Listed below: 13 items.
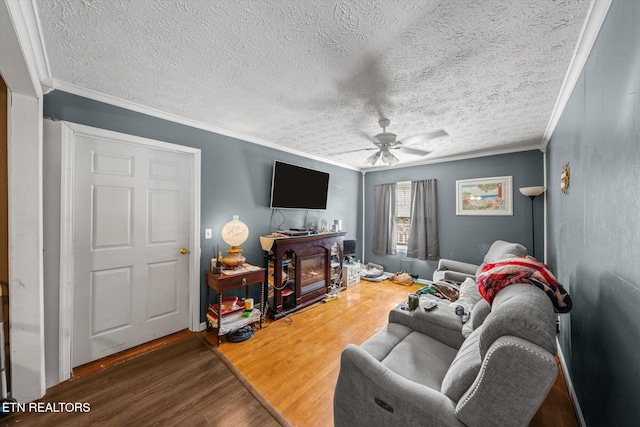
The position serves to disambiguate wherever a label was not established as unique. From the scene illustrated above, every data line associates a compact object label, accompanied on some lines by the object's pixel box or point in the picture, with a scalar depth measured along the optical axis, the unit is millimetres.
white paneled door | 2057
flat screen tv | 3398
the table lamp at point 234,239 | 2604
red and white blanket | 1135
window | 4836
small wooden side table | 2404
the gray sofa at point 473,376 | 814
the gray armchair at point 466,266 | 2635
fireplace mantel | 3061
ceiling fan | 2312
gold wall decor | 1881
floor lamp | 3096
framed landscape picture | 3650
